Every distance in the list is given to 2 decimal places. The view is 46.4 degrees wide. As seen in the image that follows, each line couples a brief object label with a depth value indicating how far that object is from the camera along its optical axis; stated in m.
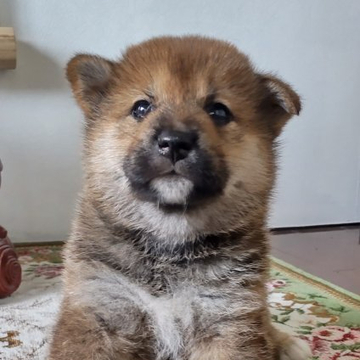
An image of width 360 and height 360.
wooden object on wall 0.52
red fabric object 0.40
